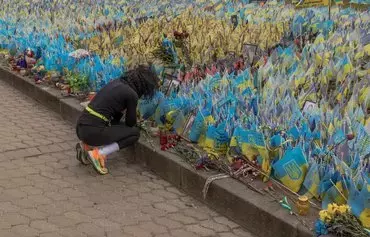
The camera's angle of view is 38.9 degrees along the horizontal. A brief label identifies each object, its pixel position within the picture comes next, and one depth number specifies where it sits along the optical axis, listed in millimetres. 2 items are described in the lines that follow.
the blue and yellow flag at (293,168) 3426
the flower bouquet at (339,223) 2881
